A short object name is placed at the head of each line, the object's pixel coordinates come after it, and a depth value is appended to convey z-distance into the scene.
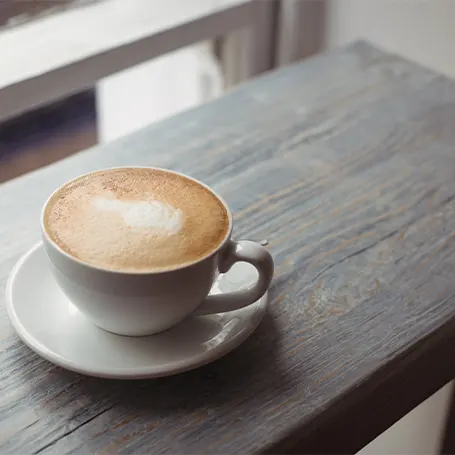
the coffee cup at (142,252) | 0.54
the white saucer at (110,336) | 0.55
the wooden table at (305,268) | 0.55
